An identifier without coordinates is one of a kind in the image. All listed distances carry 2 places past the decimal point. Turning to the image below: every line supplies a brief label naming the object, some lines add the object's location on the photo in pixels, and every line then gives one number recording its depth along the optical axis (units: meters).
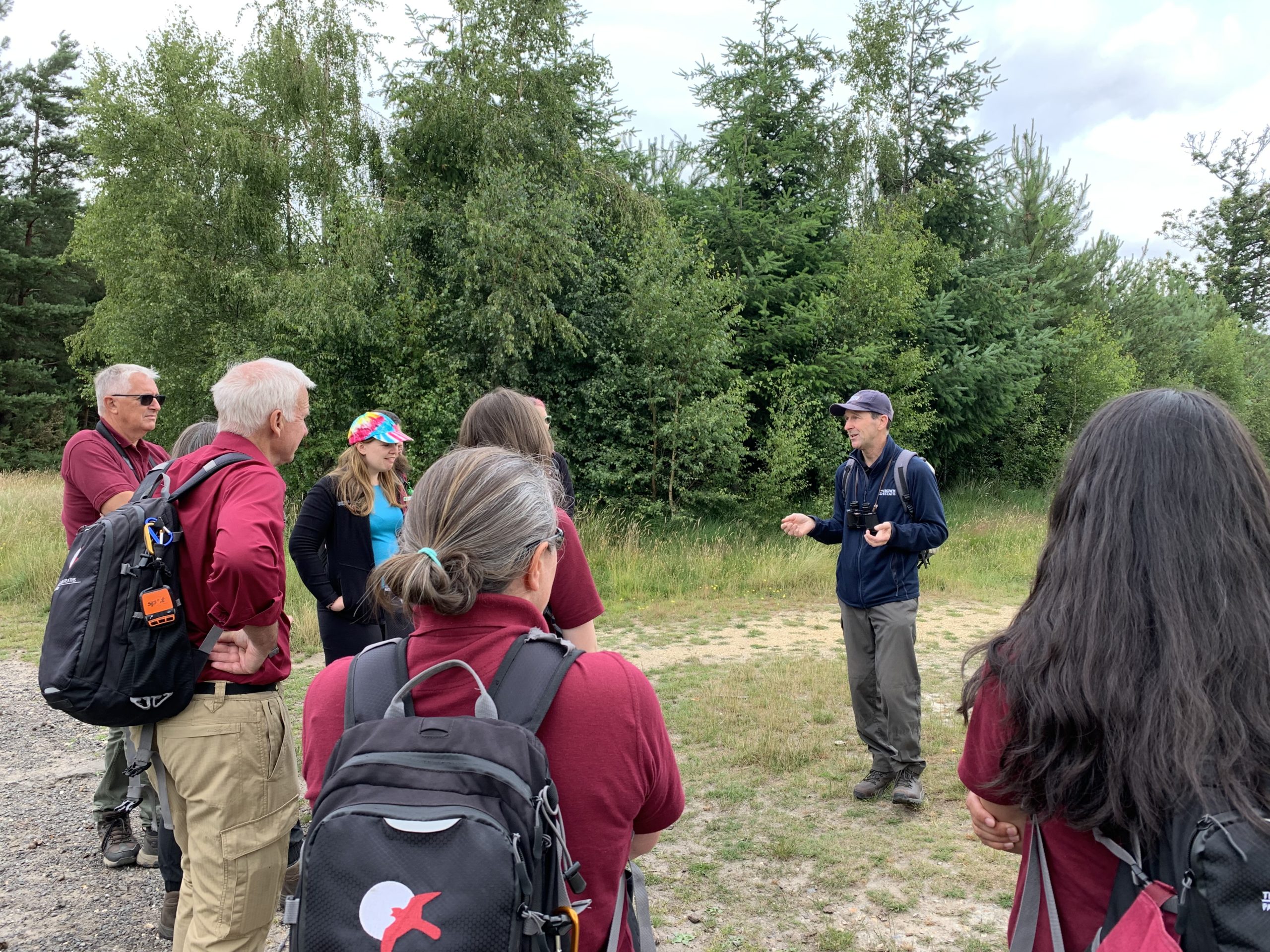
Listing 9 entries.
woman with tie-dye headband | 4.17
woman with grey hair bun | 1.43
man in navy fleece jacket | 4.45
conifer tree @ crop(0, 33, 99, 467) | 32.03
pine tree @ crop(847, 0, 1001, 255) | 22.48
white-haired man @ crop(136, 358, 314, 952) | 2.41
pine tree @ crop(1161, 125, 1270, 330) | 40.19
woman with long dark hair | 1.27
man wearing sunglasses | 3.95
